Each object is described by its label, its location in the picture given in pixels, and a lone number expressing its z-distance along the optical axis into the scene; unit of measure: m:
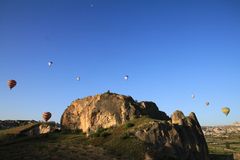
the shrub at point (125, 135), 26.48
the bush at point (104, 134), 28.40
